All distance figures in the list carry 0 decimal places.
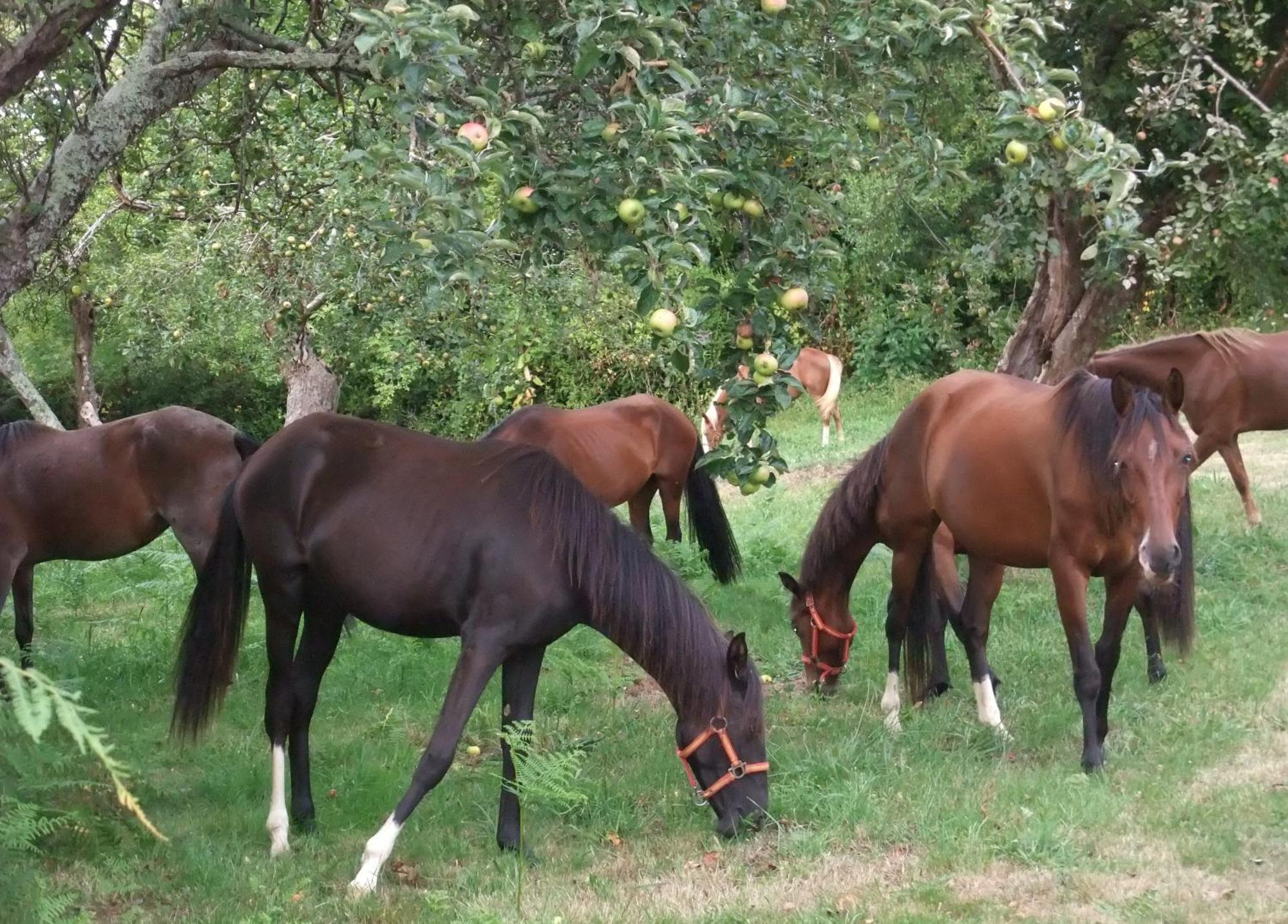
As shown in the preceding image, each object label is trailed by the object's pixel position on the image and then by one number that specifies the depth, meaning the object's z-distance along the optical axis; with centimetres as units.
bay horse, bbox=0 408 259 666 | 668
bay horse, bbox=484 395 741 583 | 892
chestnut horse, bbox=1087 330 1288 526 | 927
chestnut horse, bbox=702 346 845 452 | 1585
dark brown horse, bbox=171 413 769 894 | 429
